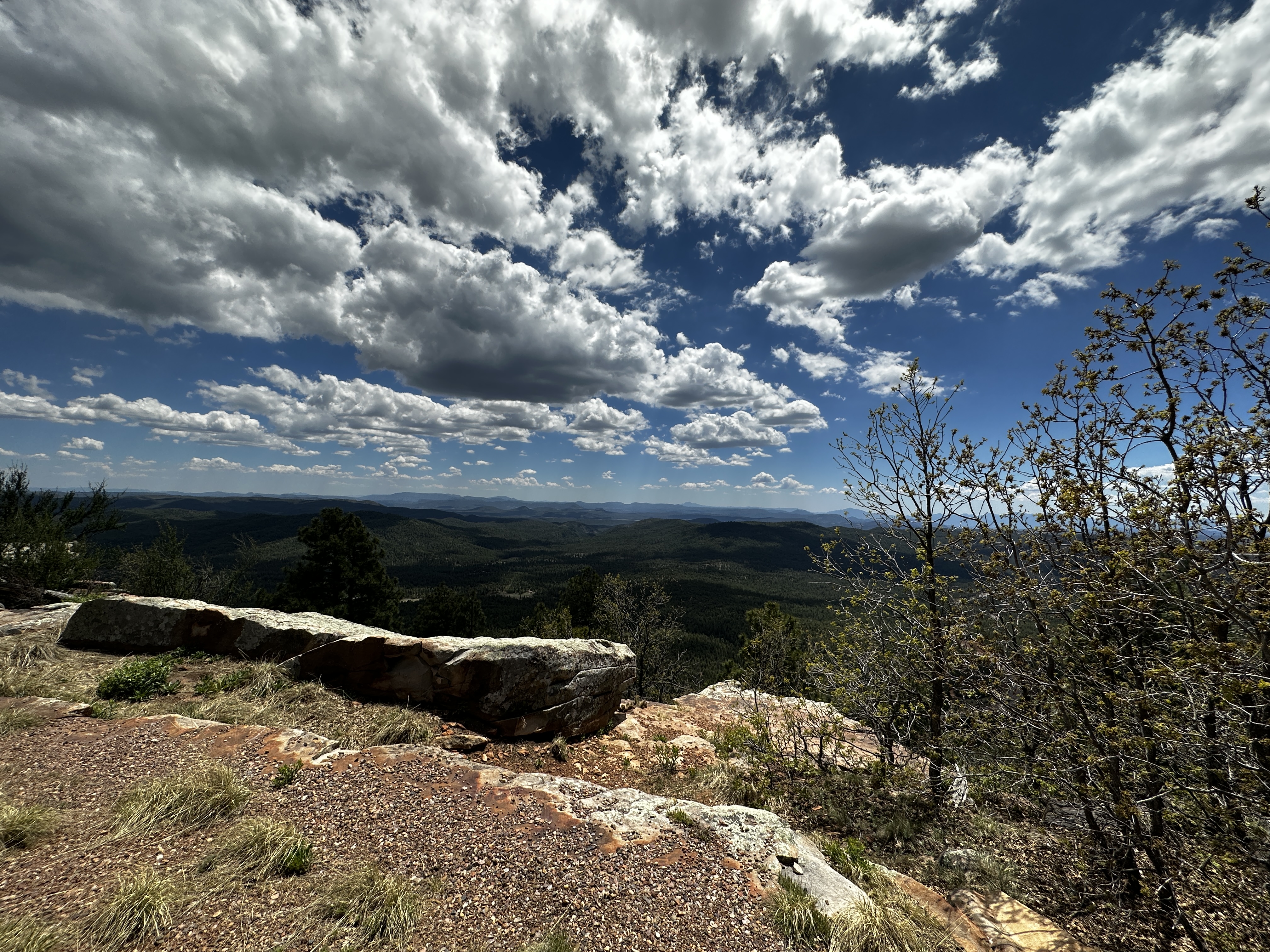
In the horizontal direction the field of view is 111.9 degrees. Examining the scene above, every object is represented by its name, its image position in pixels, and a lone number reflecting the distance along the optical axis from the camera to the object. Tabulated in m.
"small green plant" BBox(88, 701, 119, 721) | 8.06
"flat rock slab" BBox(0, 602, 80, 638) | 12.01
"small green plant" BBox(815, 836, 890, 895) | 6.01
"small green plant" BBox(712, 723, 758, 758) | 9.25
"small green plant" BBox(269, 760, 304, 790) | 6.46
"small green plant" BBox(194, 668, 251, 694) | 9.70
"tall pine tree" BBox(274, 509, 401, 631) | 27.67
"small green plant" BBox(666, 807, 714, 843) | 6.38
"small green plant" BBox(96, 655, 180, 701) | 9.20
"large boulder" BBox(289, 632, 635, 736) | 10.69
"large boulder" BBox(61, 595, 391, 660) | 11.45
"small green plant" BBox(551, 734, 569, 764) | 10.31
